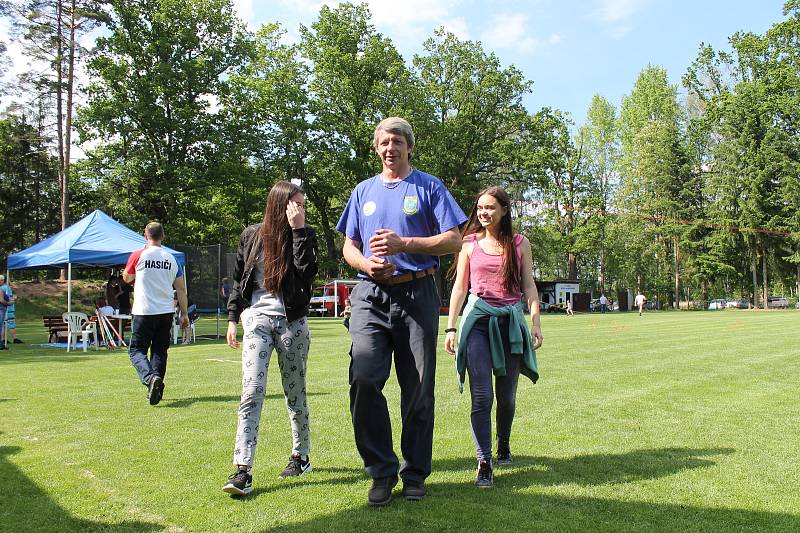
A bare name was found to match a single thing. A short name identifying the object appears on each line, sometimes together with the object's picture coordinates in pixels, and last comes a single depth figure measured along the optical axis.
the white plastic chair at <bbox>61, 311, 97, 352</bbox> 14.70
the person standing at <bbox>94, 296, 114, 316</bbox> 16.08
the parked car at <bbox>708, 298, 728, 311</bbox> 70.44
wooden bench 17.03
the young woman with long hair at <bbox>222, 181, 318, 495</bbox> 4.12
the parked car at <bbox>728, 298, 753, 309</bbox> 67.12
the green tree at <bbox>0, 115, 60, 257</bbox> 42.19
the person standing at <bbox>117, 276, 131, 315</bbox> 15.99
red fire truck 39.81
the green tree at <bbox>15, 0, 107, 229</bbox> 32.62
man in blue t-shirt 3.79
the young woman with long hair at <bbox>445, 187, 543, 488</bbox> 4.40
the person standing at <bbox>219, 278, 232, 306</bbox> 18.83
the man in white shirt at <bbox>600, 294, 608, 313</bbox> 51.94
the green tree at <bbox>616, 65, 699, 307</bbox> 61.50
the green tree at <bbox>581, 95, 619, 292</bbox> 62.59
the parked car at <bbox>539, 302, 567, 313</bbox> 52.43
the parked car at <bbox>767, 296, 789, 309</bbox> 63.68
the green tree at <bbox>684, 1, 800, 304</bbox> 55.25
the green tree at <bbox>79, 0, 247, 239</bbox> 35.38
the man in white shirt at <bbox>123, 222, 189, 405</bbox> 7.20
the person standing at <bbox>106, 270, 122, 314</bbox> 16.20
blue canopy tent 15.73
